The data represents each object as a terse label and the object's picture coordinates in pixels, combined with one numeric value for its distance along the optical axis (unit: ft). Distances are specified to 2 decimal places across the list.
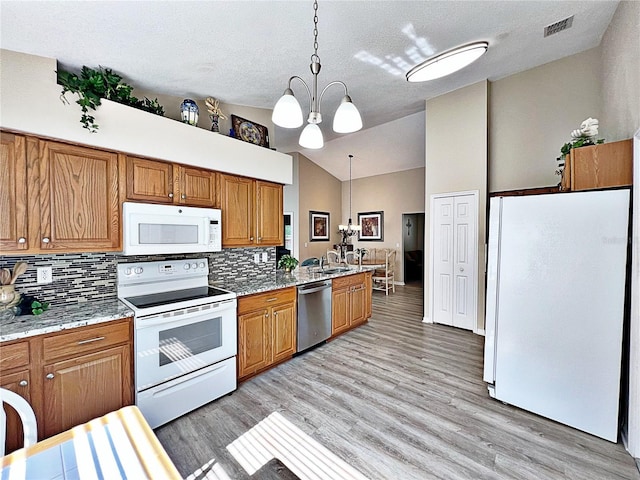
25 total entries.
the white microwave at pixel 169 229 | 7.06
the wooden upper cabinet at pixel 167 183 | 7.37
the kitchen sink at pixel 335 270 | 12.97
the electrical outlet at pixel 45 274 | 6.52
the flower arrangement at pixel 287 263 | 12.20
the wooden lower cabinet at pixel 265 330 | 8.46
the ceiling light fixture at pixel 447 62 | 7.66
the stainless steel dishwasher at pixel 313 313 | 10.33
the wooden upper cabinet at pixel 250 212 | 9.39
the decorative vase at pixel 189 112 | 8.68
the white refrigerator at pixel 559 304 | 6.14
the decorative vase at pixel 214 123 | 9.57
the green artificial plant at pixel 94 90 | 6.38
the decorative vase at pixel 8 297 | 5.61
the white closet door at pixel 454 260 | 13.08
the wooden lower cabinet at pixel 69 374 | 5.04
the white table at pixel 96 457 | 2.53
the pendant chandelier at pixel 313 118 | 5.69
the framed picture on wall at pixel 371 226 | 27.61
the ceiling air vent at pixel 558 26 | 8.54
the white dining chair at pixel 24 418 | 3.26
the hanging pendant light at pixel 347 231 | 25.68
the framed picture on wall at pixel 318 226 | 27.71
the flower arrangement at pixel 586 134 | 7.04
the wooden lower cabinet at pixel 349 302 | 11.92
